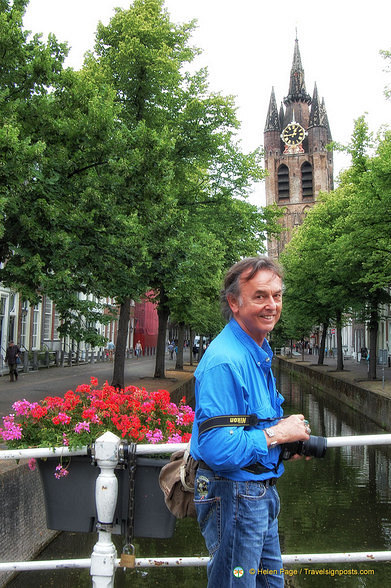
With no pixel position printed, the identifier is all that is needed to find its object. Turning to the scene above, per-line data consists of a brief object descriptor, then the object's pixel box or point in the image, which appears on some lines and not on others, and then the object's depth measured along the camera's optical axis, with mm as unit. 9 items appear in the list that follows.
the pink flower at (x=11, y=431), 4363
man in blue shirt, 2160
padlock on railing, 2691
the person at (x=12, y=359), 20453
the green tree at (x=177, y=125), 14406
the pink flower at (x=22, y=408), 4684
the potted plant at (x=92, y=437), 2939
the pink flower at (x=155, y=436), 4430
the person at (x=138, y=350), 52728
